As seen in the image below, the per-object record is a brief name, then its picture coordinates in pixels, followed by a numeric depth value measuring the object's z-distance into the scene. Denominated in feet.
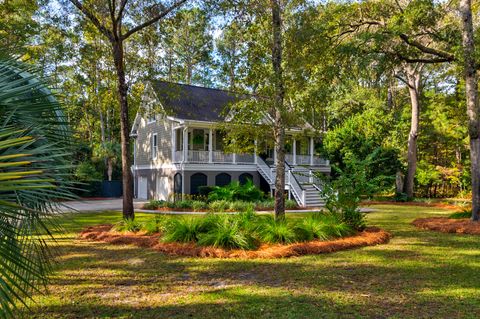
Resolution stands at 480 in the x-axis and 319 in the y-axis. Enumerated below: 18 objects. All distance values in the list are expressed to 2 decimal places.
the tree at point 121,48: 35.94
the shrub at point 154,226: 31.85
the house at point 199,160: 68.90
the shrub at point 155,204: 59.93
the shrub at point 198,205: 55.31
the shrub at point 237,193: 60.58
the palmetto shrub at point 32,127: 8.28
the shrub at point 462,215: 42.55
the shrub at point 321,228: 28.12
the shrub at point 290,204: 58.39
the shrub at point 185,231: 27.84
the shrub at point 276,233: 26.76
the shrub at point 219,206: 53.94
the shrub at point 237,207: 53.26
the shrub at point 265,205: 56.58
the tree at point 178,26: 38.73
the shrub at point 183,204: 57.52
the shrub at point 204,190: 66.59
